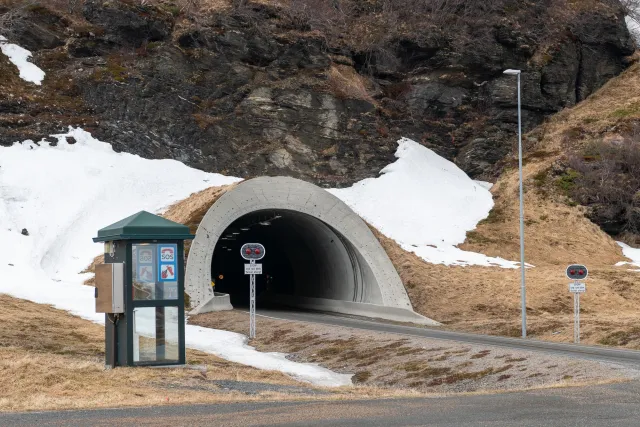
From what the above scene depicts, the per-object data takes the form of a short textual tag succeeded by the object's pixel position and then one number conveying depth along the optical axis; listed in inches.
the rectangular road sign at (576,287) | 1035.9
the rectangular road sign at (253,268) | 1035.9
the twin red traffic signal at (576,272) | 1066.7
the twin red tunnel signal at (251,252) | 1040.8
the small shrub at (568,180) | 2110.0
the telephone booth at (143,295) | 634.8
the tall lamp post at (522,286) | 1141.5
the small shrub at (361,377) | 773.9
